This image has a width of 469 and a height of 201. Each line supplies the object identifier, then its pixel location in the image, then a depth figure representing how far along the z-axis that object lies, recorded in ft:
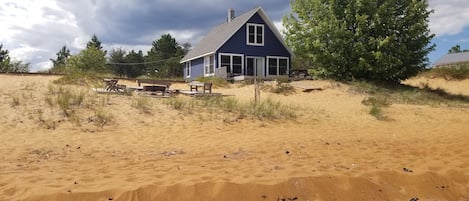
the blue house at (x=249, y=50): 103.55
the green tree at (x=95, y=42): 226.13
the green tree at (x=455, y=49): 325.66
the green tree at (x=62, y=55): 254.68
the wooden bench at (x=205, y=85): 57.24
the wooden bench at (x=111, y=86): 52.06
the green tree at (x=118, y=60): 208.82
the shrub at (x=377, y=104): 48.24
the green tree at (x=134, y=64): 209.14
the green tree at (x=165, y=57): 193.57
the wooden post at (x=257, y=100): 49.04
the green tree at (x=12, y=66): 85.83
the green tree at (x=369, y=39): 76.84
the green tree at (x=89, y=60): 147.54
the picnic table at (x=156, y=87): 52.65
